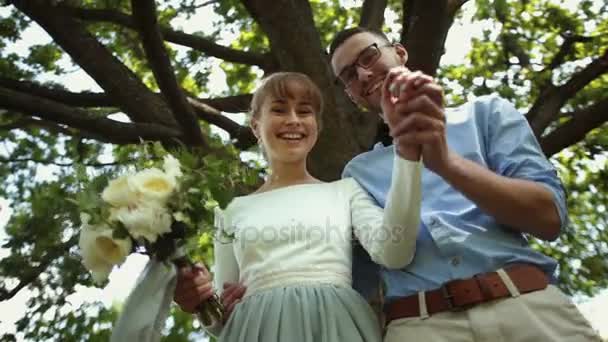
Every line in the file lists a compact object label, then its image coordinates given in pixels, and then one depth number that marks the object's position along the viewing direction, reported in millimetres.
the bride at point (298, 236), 2146
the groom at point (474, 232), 1985
